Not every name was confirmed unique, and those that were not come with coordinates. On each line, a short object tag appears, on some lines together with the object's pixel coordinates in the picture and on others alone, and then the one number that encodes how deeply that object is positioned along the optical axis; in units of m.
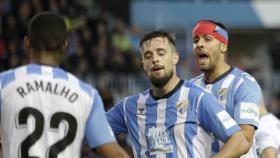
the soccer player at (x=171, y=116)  11.68
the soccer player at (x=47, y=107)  9.64
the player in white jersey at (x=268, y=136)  15.92
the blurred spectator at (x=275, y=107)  31.02
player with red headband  12.65
